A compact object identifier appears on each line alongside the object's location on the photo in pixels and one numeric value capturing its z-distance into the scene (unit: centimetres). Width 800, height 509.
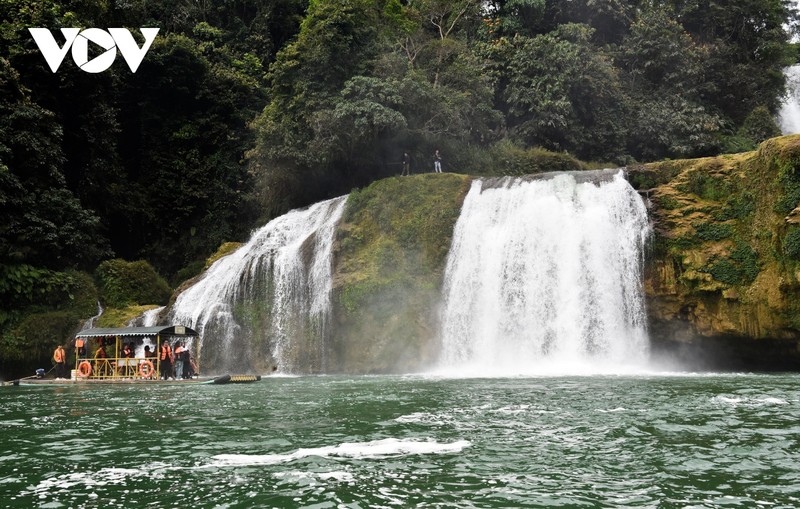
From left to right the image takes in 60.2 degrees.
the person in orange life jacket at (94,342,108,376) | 2186
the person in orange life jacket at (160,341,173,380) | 2108
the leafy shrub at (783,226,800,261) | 1855
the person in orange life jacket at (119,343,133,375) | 2166
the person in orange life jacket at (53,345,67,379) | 2330
